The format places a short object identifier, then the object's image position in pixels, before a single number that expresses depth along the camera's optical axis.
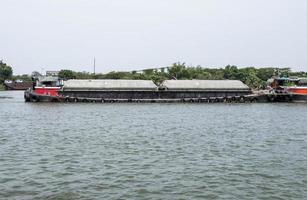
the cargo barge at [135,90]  71.88
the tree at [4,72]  180.00
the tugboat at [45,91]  69.31
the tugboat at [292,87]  72.19
